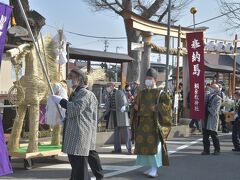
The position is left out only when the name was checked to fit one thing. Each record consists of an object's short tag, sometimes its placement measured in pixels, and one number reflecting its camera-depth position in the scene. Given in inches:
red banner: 508.0
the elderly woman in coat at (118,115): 401.4
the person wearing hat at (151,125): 294.4
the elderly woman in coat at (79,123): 225.3
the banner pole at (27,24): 226.0
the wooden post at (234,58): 708.0
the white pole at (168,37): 593.9
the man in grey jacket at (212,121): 401.1
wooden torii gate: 560.3
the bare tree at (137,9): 860.6
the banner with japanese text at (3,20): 214.2
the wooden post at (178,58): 610.5
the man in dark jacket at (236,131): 434.7
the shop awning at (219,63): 824.9
